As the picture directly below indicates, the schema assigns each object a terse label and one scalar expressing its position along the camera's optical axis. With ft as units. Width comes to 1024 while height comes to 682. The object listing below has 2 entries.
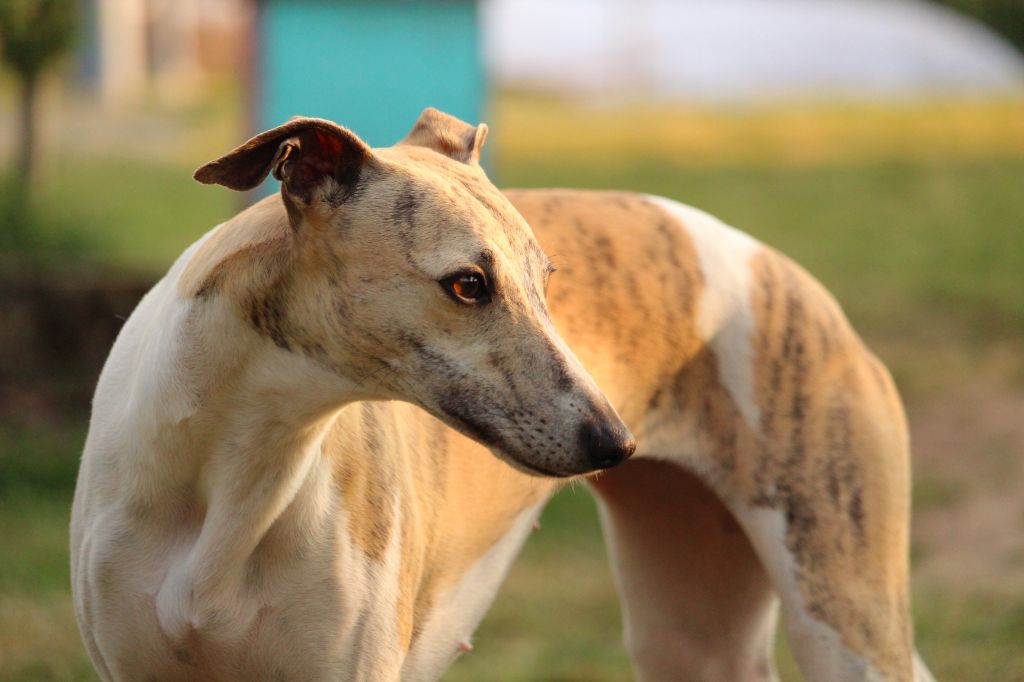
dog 15.65
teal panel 47.83
